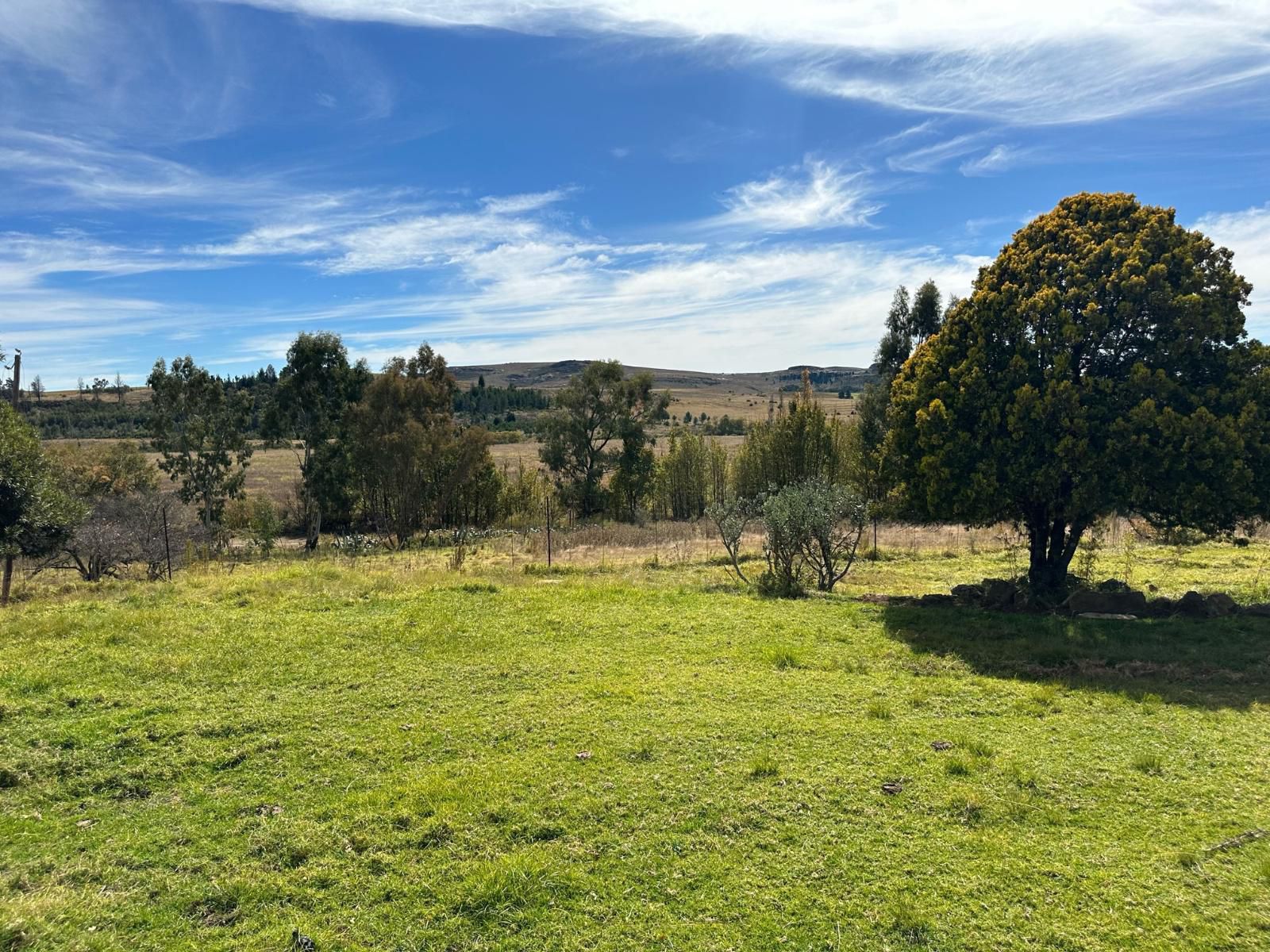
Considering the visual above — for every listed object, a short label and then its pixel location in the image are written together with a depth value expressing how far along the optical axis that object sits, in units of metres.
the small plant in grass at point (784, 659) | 9.55
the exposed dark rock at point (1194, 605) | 11.82
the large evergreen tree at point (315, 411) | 33.62
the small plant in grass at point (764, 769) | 6.19
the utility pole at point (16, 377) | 22.05
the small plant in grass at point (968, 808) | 5.46
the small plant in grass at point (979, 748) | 6.58
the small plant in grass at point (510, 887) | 4.55
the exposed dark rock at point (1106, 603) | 12.25
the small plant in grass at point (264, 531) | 27.88
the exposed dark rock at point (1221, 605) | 11.84
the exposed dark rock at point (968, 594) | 13.46
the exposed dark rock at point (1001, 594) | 13.03
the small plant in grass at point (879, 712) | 7.56
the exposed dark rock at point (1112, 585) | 13.25
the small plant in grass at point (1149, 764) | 6.23
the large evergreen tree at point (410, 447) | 31.88
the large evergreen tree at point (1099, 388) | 11.11
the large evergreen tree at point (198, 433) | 32.56
